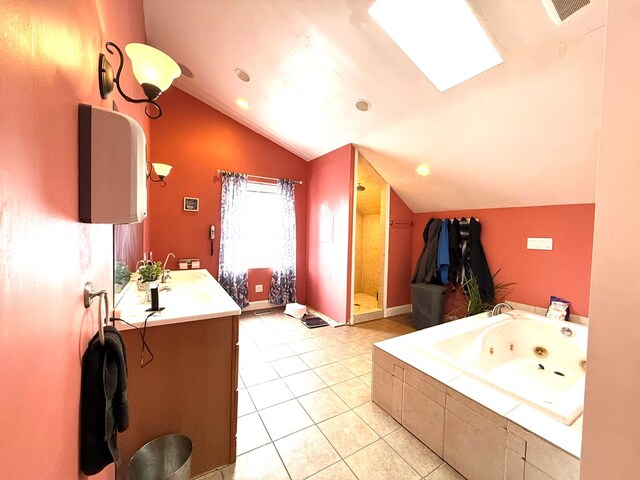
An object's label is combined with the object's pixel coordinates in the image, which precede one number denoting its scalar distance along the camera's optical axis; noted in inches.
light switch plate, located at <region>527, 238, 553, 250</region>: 104.0
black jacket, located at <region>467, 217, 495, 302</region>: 119.1
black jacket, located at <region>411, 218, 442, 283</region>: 137.3
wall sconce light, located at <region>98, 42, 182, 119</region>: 44.8
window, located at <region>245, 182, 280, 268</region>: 157.2
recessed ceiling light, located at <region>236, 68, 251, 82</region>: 107.1
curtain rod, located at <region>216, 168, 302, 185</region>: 146.1
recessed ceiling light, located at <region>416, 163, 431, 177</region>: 118.3
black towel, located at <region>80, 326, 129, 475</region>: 30.1
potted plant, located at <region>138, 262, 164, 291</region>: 74.0
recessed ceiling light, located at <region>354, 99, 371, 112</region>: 97.7
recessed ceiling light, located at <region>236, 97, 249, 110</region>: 129.0
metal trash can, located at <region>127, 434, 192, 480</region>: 48.6
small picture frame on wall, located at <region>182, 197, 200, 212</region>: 139.0
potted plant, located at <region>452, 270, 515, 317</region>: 115.6
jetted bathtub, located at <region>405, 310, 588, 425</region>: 84.2
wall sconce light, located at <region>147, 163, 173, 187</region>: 111.3
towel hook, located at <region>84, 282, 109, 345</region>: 31.4
